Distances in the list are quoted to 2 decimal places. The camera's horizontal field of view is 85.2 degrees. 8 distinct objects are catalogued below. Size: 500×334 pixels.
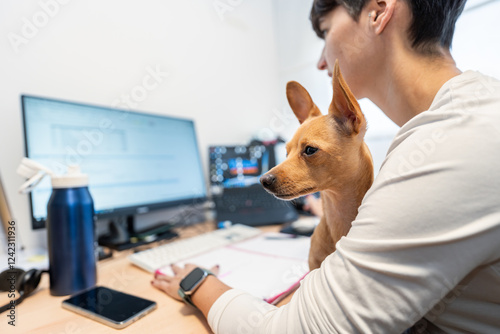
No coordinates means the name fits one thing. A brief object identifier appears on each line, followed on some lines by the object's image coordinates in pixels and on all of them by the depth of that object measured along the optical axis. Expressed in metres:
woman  0.32
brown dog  0.51
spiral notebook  0.61
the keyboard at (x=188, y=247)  0.77
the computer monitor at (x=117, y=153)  0.83
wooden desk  0.48
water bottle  0.61
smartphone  0.50
